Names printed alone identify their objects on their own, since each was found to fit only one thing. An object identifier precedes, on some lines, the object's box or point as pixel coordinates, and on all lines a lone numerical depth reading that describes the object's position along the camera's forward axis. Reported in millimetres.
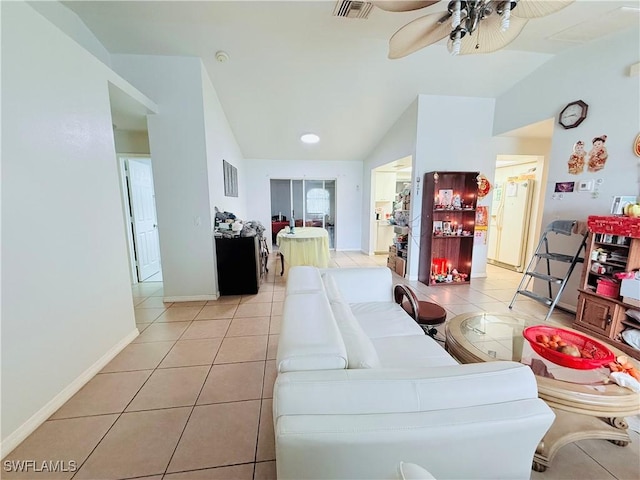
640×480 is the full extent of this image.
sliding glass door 6824
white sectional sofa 722
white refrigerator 4660
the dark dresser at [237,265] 3553
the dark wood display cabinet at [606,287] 2262
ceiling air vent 2258
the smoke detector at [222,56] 3057
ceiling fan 1405
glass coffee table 1207
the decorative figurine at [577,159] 2920
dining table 4324
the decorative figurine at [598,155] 2719
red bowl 1411
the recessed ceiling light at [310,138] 5242
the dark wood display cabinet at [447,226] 4062
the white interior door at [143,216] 4043
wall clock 2879
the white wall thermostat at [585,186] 2852
